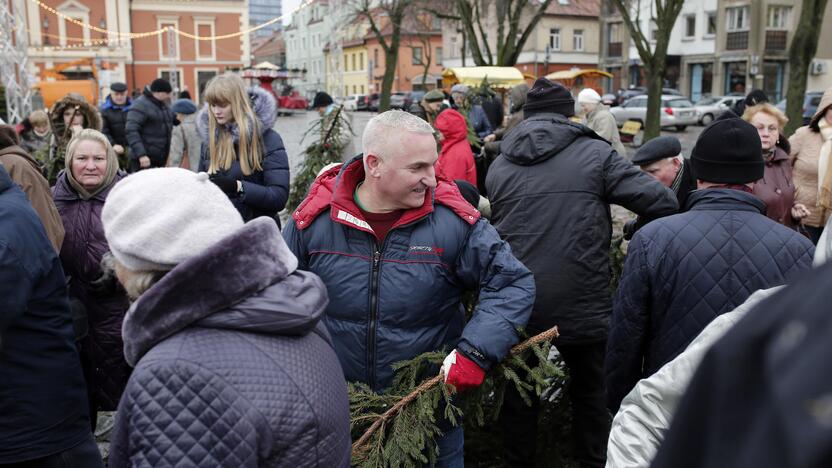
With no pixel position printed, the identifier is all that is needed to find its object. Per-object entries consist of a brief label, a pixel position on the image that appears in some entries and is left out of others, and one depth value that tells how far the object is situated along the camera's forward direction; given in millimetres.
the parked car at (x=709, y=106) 35031
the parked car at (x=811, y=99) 23406
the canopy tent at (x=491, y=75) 20234
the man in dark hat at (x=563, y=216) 3918
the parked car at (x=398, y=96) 49025
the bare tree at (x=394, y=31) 31734
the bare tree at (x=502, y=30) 26469
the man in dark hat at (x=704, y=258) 2977
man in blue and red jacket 3064
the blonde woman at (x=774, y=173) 5000
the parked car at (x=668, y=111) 32938
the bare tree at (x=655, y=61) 19359
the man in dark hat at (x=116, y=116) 10727
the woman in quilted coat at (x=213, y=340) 1723
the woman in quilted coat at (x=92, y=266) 4289
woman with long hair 5262
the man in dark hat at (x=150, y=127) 9188
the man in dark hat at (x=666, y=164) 4391
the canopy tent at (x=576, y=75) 35094
